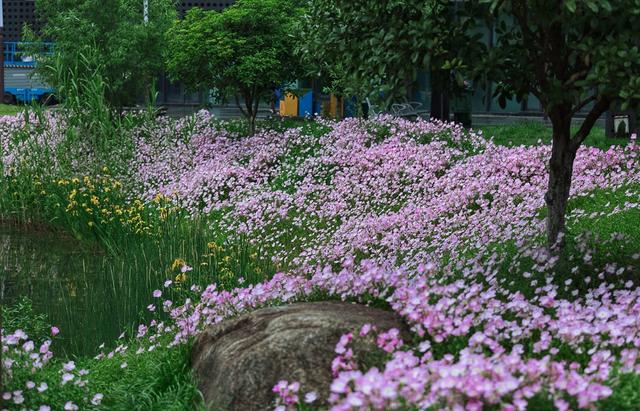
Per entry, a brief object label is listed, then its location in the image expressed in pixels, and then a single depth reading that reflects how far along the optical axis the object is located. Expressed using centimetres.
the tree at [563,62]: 659
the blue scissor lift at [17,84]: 4047
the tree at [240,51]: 1966
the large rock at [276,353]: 543
